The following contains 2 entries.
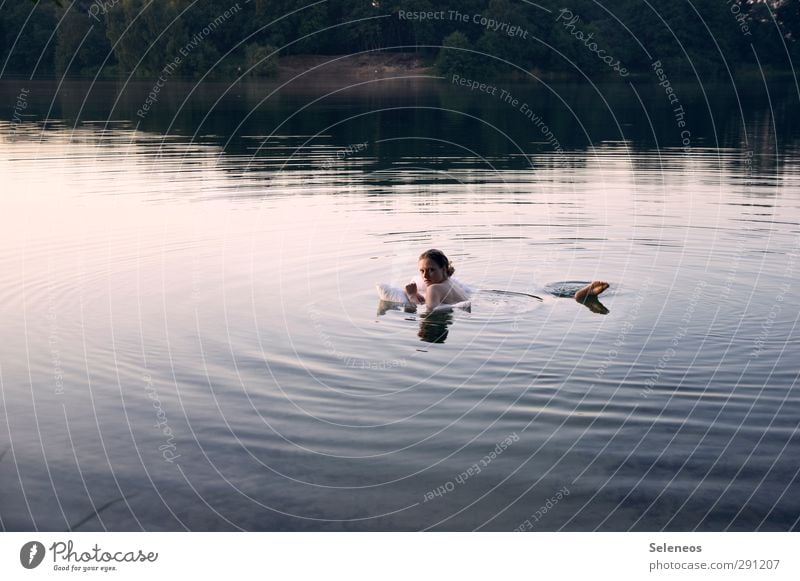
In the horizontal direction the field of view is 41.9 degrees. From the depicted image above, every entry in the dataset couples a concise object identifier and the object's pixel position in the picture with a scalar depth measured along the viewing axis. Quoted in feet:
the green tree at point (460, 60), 345.10
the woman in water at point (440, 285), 53.57
